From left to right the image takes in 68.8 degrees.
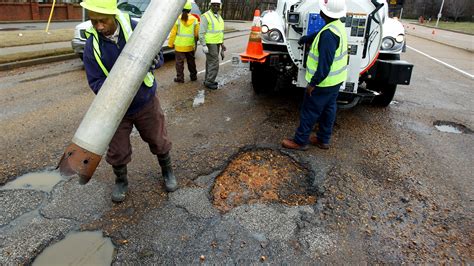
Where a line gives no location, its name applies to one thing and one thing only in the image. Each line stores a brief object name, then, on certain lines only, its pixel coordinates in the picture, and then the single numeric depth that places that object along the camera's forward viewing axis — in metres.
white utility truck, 4.34
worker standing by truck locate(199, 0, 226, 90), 6.62
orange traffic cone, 4.97
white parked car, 8.26
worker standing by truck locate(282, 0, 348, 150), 3.68
